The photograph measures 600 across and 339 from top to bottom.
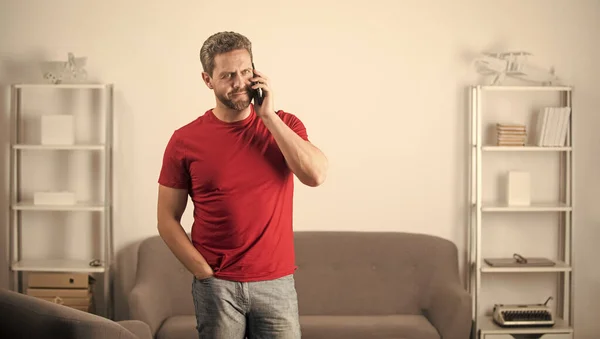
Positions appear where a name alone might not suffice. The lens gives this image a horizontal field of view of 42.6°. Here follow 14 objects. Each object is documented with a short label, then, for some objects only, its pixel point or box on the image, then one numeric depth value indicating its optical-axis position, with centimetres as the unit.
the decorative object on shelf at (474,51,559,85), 453
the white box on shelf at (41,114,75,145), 449
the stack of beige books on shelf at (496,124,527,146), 449
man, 222
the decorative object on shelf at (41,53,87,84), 453
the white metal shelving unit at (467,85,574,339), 443
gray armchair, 238
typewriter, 438
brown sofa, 439
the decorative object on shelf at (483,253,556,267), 450
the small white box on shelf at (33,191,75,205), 452
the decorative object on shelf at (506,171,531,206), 456
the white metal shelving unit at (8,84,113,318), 449
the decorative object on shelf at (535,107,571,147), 449
